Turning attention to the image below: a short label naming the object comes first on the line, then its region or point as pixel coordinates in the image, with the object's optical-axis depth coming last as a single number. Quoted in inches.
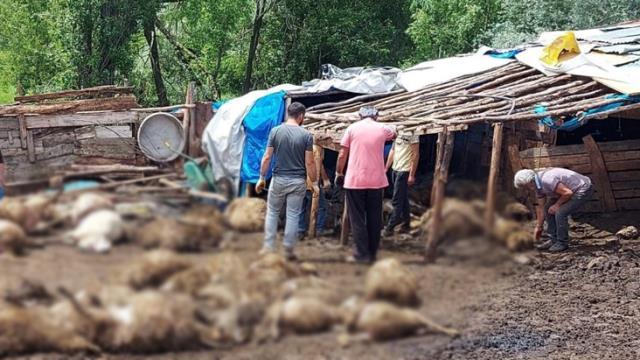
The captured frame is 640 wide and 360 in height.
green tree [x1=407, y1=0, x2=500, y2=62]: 788.6
